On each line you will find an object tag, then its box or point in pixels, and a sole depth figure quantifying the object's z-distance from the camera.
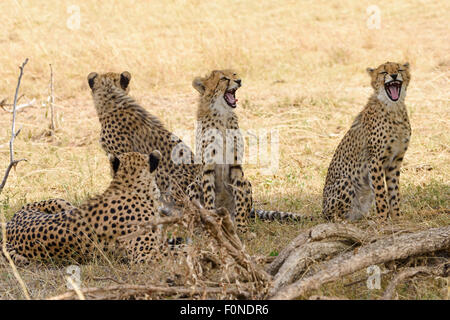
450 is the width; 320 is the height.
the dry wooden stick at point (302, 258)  6.51
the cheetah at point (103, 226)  8.00
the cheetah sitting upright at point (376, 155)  9.27
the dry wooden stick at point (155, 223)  5.61
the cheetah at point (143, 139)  9.87
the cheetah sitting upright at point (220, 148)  9.34
